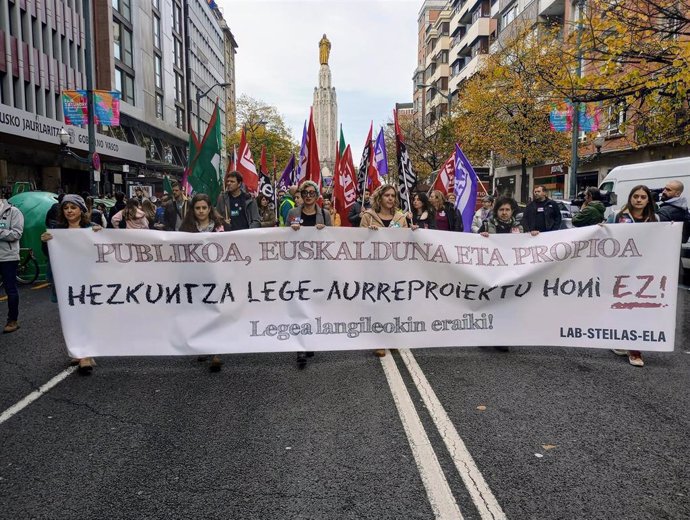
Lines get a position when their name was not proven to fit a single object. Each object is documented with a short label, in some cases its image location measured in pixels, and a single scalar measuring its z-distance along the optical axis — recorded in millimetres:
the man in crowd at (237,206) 8227
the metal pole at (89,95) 19969
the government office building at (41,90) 25094
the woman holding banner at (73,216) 5564
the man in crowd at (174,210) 11516
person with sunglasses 6273
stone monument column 113125
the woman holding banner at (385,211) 6391
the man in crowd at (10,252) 7012
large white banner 5492
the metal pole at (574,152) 21000
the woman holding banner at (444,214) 9430
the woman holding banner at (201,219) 6066
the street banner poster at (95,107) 21203
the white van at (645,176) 12203
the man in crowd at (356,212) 11477
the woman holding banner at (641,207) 6133
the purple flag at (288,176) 17172
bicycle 11523
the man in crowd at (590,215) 9539
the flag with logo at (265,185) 14641
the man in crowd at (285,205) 12930
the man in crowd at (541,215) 9906
